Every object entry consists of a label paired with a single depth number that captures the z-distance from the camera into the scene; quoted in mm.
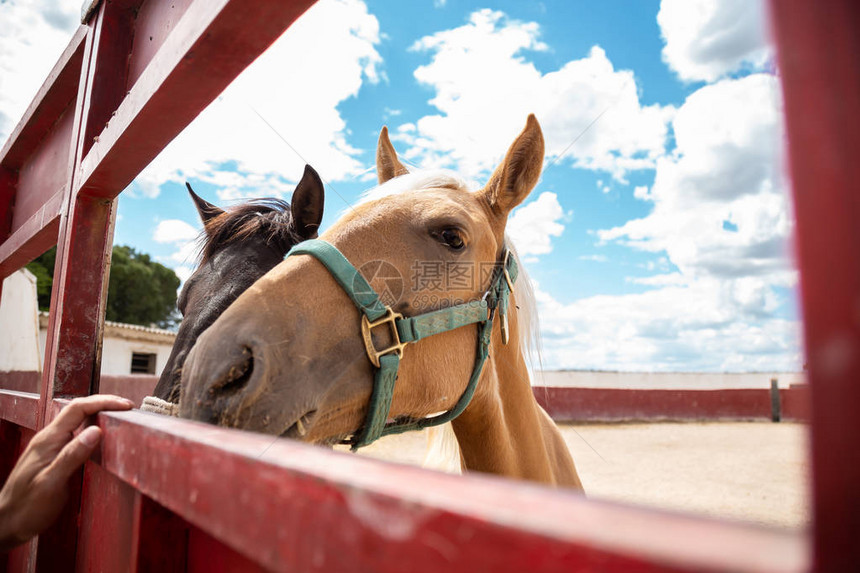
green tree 27328
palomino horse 1139
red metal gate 248
